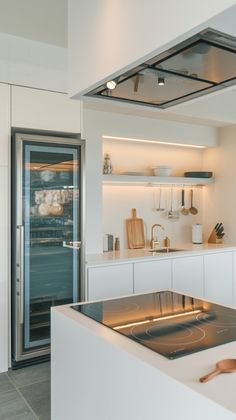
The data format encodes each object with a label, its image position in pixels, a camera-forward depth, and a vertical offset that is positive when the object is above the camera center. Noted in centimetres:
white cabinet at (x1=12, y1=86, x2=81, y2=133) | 311 +79
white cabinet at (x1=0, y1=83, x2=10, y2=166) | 303 +65
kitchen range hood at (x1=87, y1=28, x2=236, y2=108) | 127 +52
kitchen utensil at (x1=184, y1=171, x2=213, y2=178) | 477 +38
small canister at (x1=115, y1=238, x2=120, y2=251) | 421 -45
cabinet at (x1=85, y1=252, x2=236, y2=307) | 342 -73
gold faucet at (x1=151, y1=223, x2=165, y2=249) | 449 -44
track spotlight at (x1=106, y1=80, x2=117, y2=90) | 158 +51
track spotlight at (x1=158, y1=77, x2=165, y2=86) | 157 +52
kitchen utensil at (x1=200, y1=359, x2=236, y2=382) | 115 -53
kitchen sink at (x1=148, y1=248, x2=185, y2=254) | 425 -52
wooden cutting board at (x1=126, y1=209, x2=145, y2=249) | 440 -33
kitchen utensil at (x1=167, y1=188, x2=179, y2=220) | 481 -12
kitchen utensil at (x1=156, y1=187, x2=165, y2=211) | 474 +3
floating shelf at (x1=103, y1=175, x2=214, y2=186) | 408 +28
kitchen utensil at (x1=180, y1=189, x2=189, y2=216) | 491 -5
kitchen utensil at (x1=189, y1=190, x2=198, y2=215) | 501 -6
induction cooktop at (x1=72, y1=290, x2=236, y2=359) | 148 -54
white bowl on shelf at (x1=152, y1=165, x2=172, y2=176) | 449 +40
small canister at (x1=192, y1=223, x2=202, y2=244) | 484 -38
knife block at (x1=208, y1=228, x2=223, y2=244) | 475 -44
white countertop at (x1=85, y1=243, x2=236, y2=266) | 349 -51
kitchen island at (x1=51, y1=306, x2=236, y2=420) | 111 -61
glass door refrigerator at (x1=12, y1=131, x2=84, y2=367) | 304 -26
